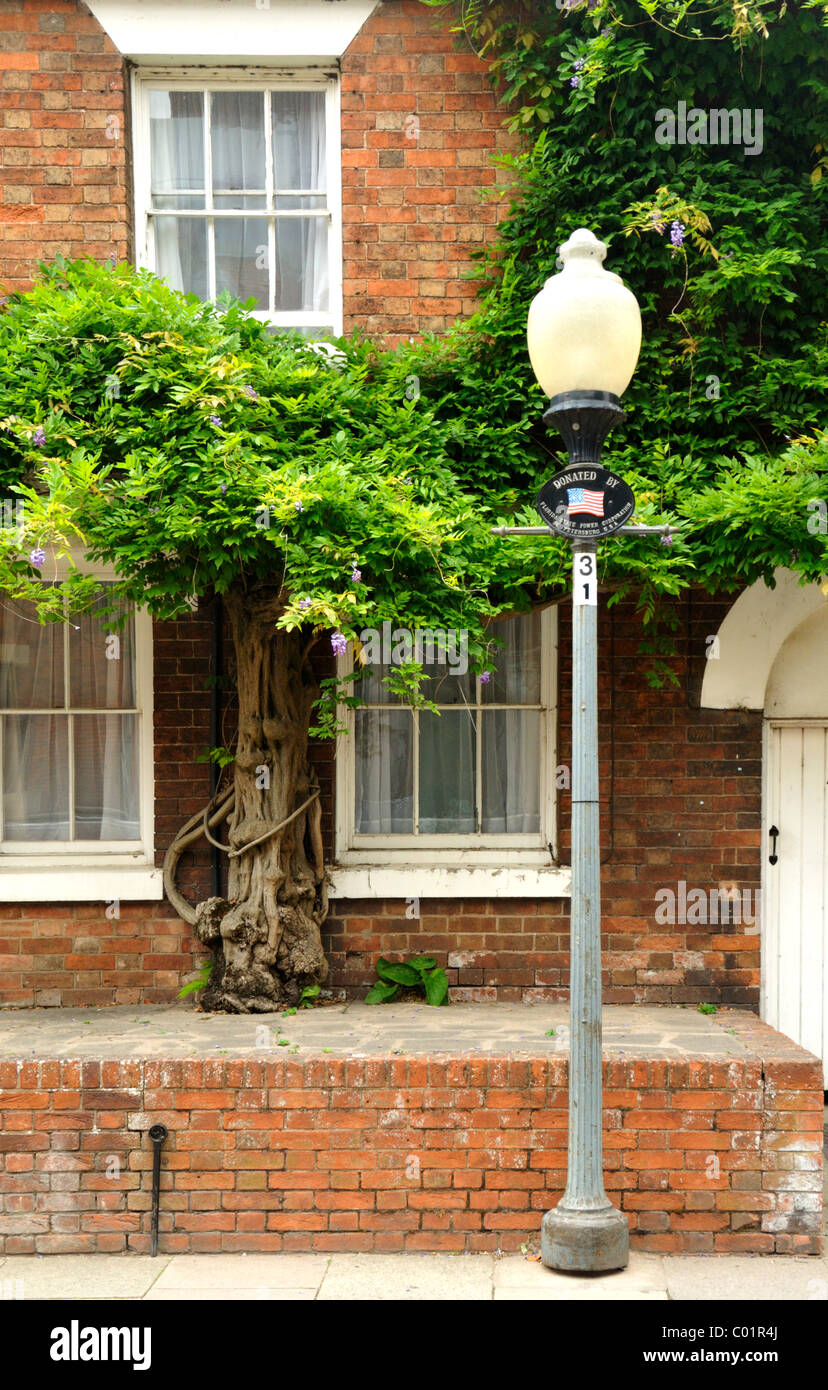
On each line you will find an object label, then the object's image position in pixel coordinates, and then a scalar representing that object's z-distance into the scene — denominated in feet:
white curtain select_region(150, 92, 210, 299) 21.18
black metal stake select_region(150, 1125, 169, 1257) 15.94
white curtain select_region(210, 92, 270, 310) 21.25
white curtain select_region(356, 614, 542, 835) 21.31
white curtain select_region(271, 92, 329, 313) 21.22
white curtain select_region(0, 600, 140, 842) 21.29
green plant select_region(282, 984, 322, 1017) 19.29
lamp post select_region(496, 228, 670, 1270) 14.23
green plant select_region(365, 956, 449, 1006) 19.98
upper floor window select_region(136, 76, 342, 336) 21.13
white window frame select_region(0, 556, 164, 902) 20.48
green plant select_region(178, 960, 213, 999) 20.02
